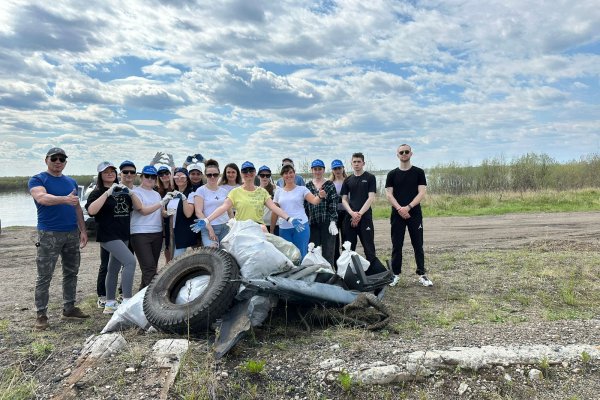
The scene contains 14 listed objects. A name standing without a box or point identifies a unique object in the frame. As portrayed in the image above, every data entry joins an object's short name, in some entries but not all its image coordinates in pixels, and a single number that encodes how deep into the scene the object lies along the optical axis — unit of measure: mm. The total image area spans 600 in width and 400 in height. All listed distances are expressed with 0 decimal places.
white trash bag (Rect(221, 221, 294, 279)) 4363
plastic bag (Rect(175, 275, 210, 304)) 4383
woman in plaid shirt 6133
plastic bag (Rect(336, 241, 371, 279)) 4906
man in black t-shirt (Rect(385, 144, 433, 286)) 6023
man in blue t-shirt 4395
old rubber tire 3855
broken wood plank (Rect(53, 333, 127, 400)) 3109
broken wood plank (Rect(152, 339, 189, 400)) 3129
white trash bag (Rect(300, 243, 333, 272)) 4914
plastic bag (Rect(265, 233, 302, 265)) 4906
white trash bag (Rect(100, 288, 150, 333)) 4328
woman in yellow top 5258
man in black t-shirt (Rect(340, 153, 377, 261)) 6211
